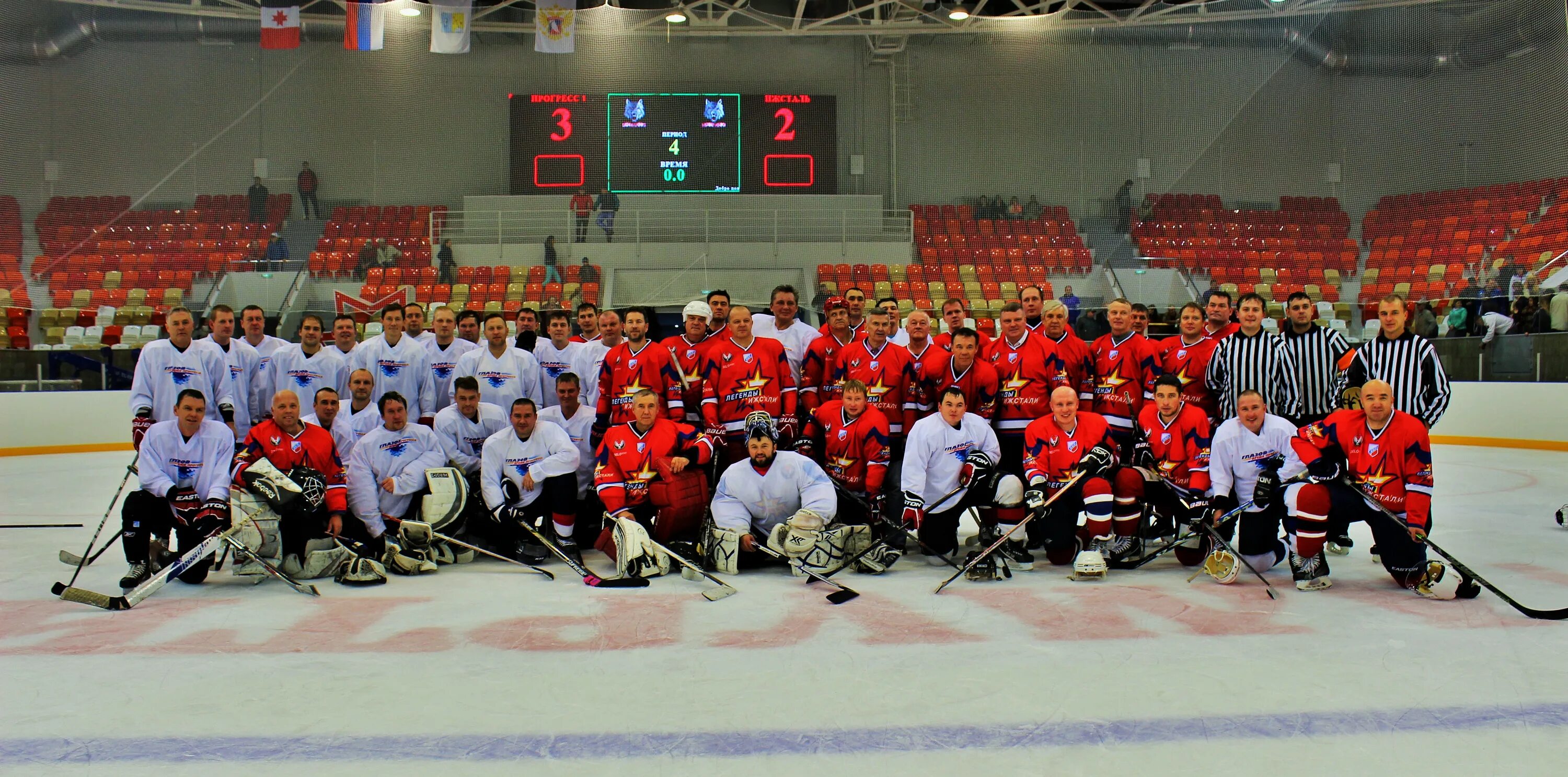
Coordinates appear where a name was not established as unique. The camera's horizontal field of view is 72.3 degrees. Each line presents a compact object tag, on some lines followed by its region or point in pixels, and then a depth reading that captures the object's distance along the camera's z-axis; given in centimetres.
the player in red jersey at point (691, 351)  562
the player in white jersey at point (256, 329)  618
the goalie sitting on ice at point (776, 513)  471
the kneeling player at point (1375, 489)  422
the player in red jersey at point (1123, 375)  551
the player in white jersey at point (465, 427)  556
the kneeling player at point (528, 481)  521
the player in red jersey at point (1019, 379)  540
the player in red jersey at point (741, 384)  546
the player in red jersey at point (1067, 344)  550
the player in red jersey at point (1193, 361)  549
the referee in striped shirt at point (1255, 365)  522
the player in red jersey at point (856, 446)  514
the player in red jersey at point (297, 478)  459
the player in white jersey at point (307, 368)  618
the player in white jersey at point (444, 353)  631
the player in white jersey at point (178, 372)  563
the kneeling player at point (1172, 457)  483
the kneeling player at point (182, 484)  458
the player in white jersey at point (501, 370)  607
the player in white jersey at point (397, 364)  625
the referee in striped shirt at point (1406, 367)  473
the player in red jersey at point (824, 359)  567
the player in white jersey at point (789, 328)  590
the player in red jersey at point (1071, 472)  476
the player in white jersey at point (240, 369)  587
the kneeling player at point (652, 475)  499
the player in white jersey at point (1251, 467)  454
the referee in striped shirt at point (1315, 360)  529
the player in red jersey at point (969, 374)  534
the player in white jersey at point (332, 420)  510
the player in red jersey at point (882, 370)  544
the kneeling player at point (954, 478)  493
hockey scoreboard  1388
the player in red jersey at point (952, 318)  599
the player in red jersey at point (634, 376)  547
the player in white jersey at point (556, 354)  644
